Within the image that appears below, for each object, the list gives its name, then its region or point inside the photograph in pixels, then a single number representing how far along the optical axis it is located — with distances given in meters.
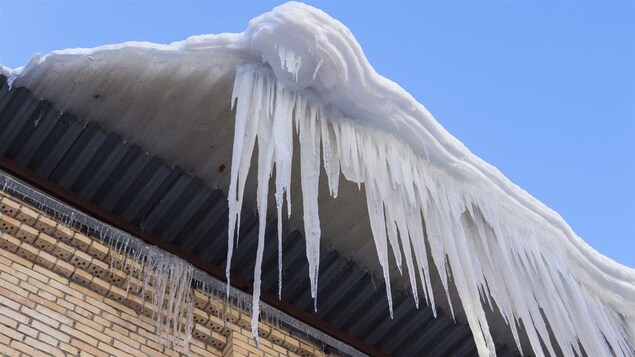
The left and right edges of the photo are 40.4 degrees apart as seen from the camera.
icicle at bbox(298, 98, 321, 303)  4.16
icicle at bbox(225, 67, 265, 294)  3.98
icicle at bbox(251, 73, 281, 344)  3.85
